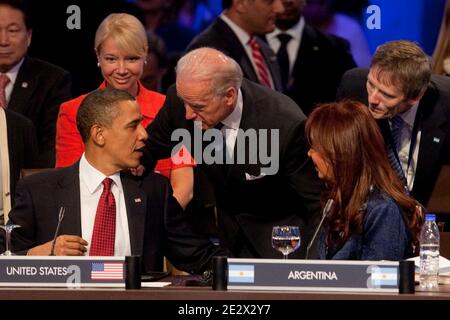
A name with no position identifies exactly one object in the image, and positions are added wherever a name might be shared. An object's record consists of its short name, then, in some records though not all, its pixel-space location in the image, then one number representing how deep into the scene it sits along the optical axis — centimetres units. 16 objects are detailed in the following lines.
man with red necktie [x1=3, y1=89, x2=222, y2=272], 901
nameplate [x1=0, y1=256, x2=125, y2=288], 760
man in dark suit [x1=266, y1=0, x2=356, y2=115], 1259
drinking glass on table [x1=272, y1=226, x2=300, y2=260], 806
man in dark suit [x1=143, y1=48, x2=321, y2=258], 970
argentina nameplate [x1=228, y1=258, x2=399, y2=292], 738
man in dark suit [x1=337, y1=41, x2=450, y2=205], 980
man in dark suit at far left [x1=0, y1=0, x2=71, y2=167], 1155
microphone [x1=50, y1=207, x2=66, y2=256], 830
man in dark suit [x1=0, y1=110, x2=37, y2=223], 1062
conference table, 728
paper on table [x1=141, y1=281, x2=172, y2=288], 779
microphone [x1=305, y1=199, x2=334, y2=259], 787
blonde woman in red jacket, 1058
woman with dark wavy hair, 796
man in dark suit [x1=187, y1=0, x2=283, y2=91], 1234
